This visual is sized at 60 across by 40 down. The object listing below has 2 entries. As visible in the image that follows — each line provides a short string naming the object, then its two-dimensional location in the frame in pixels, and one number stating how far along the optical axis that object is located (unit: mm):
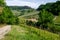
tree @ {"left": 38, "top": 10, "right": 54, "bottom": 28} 34438
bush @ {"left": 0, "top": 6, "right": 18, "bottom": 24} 20629
